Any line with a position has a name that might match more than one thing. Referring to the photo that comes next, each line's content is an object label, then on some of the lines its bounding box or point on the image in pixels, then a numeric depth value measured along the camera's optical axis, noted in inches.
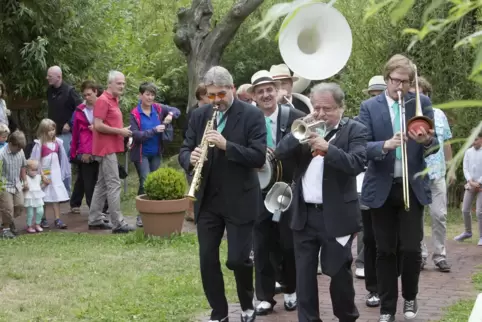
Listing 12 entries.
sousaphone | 305.1
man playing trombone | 263.9
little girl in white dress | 478.9
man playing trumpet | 233.8
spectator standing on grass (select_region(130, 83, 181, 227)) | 483.5
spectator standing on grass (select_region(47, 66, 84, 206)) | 523.8
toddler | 458.0
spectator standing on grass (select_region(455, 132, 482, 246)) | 448.5
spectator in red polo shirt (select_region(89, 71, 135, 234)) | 457.7
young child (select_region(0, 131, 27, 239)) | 438.1
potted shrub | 428.5
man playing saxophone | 257.4
